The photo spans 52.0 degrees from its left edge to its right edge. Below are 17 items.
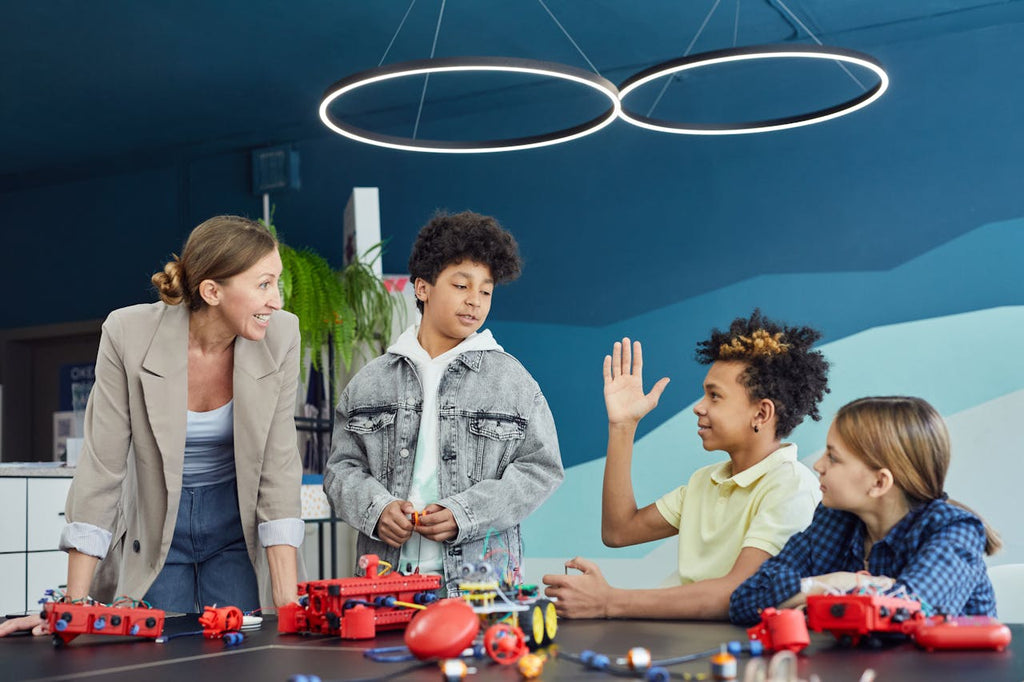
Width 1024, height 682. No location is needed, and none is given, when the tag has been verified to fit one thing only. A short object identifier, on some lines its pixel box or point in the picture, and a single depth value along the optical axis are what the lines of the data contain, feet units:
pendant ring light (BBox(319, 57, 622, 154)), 9.66
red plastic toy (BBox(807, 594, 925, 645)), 4.12
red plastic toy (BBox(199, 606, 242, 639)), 5.05
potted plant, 14.74
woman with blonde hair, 6.54
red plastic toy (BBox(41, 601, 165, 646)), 4.82
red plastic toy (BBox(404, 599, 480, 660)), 3.86
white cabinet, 12.46
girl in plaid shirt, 5.20
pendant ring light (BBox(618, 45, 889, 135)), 10.07
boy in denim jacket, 6.86
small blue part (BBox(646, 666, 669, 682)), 3.42
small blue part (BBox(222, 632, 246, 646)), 4.80
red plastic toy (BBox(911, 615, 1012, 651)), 4.01
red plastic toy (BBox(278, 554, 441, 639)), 4.76
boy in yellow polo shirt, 6.82
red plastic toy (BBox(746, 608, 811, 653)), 3.94
